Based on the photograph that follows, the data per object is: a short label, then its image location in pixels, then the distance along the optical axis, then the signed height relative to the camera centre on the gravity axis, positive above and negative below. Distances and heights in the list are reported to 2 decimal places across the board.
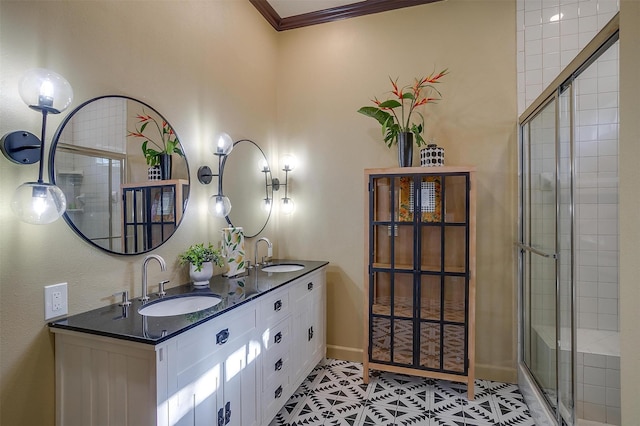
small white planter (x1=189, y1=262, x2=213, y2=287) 1.98 -0.38
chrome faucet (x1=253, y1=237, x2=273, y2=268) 2.69 -0.36
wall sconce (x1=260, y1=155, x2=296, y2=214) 3.12 +0.24
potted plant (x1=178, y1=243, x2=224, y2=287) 1.97 -0.31
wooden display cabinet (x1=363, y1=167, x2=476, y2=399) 2.43 -0.46
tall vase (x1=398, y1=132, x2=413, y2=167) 2.57 +0.47
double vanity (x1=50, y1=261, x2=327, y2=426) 1.25 -0.63
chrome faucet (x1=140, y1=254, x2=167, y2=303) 1.67 -0.32
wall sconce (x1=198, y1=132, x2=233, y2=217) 2.19 +0.22
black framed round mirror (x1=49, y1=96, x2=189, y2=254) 1.48 +0.18
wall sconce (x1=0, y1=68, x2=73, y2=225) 1.18 +0.24
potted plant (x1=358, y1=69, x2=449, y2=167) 2.58 +0.79
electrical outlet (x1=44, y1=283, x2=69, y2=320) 1.36 -0.37
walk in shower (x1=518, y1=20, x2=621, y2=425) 1.69 -0.21
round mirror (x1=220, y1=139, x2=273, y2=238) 2.55 +0.20
